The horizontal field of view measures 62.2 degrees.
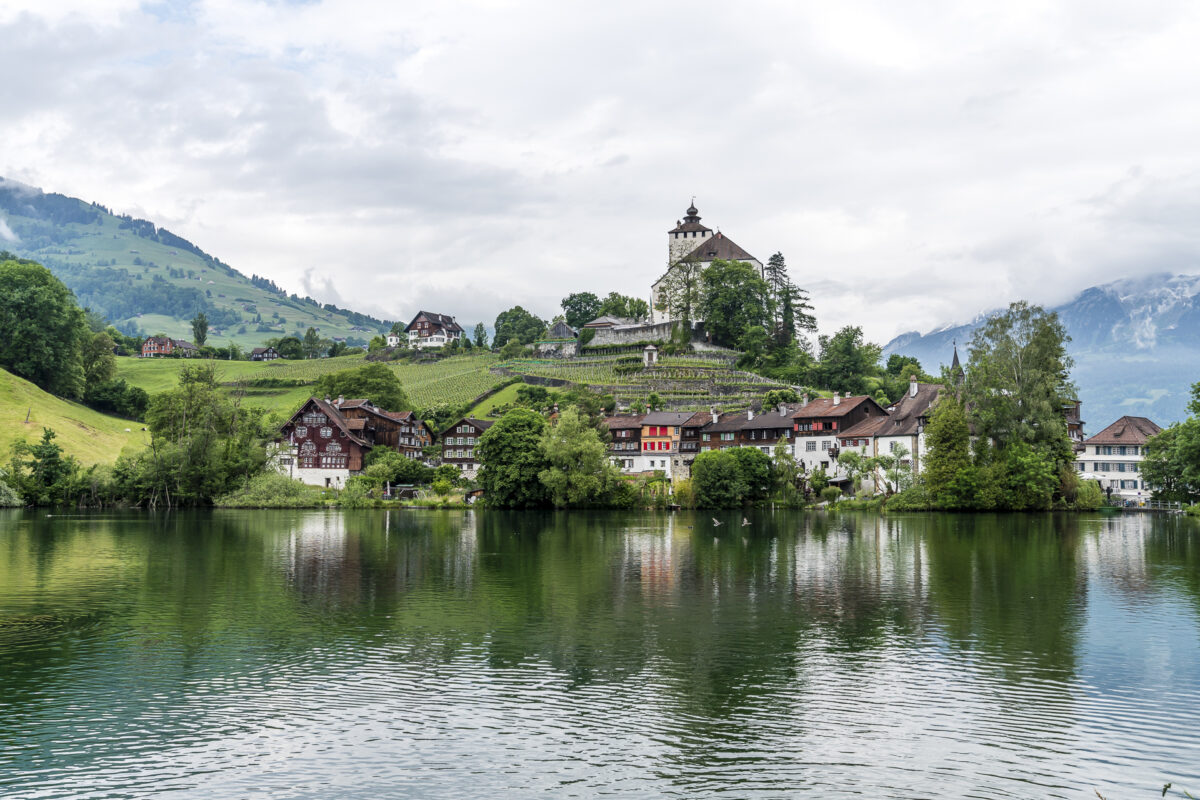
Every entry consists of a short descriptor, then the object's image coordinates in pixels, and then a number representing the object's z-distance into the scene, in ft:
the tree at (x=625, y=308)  592.60
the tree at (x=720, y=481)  303.68
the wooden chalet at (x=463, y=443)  390.01
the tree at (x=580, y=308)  619.26
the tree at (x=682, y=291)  517.14
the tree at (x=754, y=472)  306.35
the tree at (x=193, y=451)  318.86
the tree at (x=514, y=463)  305.94
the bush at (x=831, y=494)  308.19
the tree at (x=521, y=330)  638.94
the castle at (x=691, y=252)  556.10
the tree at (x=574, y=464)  301.22
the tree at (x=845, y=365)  430.61
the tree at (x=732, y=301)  499.10
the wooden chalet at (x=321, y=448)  374.84
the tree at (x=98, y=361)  456.45
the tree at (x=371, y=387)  438.81
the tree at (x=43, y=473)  314.35
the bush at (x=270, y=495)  321.52
